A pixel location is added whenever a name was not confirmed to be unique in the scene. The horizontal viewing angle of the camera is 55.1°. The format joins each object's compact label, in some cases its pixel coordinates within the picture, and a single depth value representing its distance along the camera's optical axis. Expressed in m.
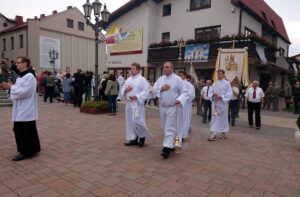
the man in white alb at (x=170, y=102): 5.38
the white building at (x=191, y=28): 17.91
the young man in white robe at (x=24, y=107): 4.83
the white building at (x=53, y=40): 31.02
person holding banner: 7.35
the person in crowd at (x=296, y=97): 14.51
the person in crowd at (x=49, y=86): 14.43
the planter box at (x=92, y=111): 11.09
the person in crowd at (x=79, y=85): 13.12
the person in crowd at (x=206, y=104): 9.40
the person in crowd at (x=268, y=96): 16.20
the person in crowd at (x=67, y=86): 14.03
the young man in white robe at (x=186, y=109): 6.85
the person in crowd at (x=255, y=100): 9.30
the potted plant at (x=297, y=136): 6.51
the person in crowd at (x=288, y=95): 16.72
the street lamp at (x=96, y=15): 11.04
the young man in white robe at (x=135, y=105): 6.05
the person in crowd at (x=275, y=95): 15.70
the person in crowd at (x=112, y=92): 10.88
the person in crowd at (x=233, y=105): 9.49
